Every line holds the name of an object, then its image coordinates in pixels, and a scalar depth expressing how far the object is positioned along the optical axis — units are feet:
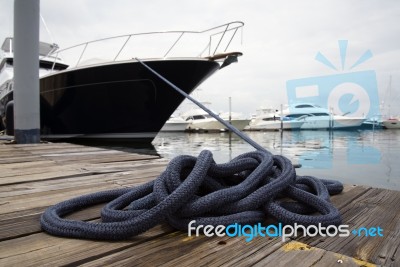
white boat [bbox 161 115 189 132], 91.32
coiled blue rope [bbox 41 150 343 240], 3.56
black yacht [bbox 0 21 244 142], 26.71
